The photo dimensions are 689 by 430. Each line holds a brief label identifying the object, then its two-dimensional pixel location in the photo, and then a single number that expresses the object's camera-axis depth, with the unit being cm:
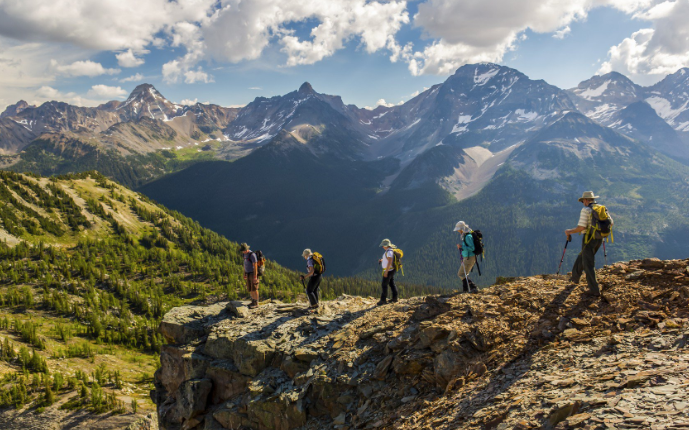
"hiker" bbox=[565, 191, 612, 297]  1529
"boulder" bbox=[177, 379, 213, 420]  2145
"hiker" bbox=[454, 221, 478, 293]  1988
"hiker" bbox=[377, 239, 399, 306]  2233
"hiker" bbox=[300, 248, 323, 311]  2383
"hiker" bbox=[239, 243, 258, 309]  2623
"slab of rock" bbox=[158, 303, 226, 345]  2506
